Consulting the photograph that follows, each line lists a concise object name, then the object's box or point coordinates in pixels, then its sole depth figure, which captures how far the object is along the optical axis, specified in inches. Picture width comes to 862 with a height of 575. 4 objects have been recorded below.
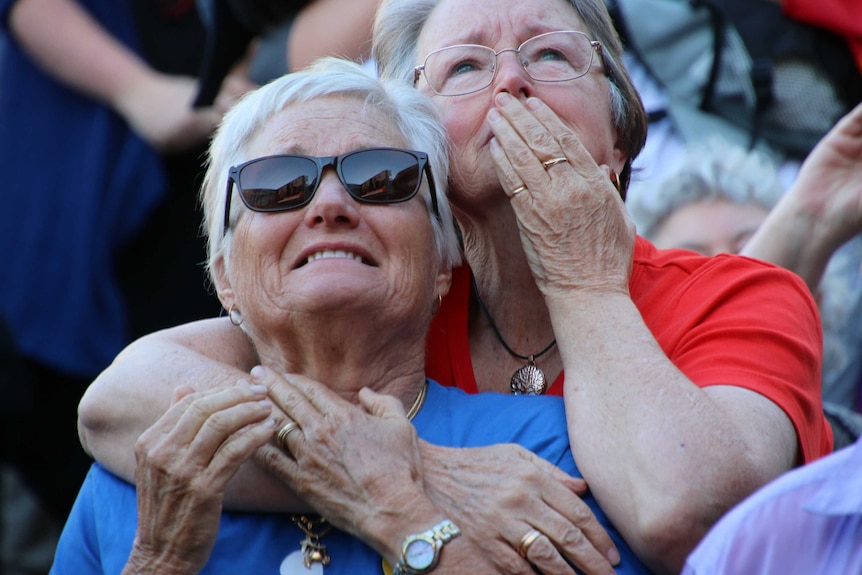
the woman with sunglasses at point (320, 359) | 185.6
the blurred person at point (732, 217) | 350.9
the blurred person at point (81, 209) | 366.0
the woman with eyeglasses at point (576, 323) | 184.2
